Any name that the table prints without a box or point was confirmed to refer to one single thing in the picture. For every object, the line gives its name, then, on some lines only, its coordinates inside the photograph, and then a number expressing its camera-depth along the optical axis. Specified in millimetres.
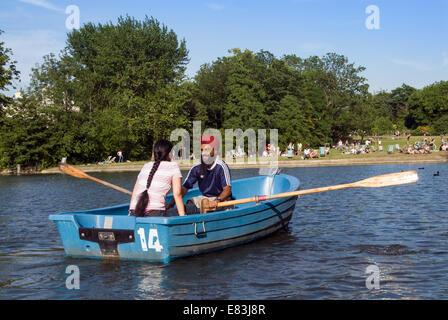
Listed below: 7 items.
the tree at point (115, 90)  46156
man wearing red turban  9109
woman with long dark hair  8169
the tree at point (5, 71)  36906
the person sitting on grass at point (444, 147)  39406
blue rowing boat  7949
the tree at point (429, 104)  86938
